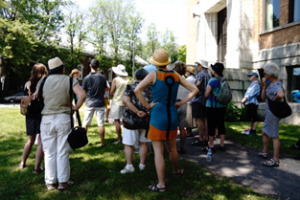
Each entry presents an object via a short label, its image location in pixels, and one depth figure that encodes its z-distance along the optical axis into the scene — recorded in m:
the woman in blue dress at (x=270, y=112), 4.93
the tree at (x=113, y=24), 44.38
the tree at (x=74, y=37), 40.09
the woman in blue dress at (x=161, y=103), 3.57
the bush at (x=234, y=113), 10.62
